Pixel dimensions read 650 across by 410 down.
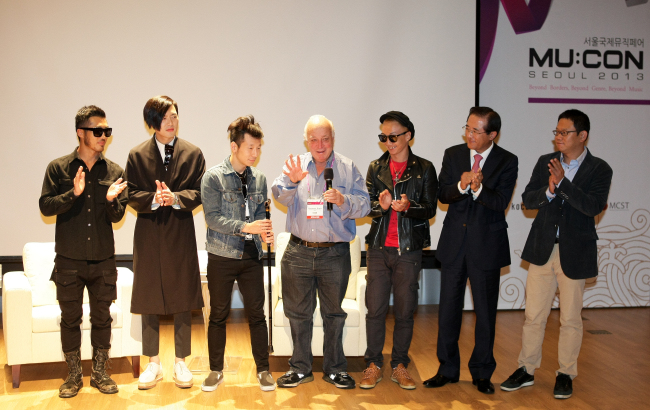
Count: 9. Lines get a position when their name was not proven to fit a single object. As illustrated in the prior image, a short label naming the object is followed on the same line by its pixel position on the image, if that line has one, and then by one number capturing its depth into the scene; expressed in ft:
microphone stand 12.45
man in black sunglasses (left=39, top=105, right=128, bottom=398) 12.25
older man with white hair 12.14
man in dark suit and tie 12.54
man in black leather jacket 12.73
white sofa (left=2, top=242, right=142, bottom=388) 12.95
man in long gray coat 12.38
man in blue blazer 12.46
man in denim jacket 12.23
